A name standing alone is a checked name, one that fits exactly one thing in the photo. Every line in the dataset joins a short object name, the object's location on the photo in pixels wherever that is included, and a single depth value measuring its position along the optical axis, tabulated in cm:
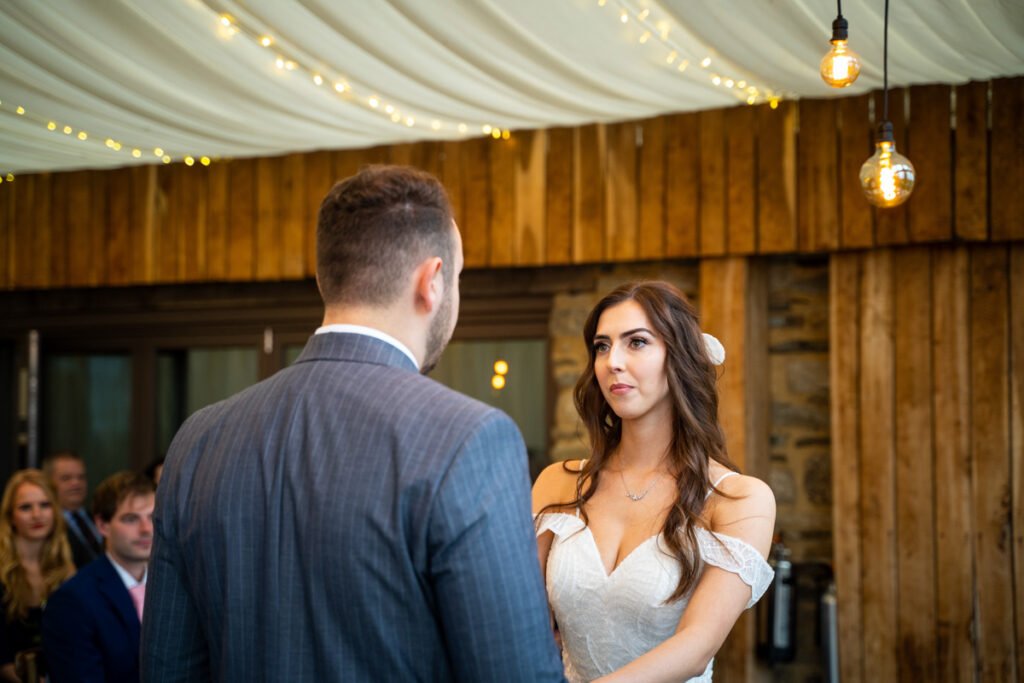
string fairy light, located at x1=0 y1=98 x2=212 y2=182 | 431
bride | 257
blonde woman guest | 455
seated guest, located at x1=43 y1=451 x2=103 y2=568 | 575
